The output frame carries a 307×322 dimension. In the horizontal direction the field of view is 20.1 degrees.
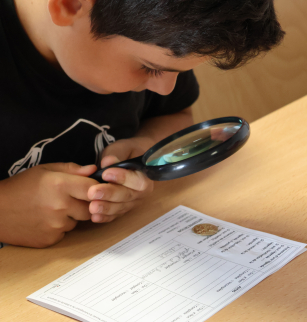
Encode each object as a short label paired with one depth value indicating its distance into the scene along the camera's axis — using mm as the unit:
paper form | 728
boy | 771
